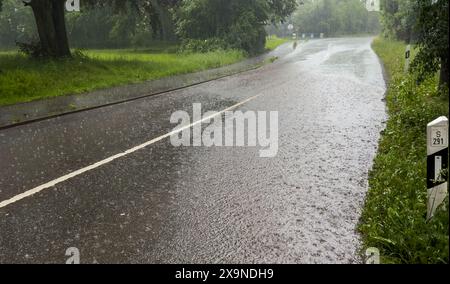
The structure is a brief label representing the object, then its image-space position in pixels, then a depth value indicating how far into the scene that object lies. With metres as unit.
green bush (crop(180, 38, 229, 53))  31.11
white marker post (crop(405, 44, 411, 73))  15.91
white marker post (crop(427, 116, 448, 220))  3.96
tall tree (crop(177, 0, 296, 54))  31.84
